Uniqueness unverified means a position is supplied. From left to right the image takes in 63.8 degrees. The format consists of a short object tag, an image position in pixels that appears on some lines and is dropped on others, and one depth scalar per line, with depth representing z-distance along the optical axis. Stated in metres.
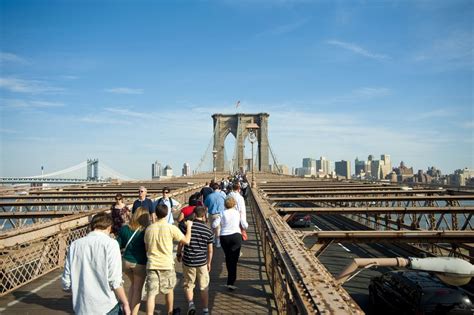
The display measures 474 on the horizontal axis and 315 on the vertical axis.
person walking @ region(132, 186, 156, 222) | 7.53
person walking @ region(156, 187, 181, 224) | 8.30
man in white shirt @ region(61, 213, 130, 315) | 3.39
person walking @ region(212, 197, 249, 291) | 6.38
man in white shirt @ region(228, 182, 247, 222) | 7.89
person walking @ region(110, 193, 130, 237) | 7.33
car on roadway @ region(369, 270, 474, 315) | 6.75
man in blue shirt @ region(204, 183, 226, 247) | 8.32
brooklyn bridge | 3.15
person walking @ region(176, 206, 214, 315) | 5.12
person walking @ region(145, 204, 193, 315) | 4.60
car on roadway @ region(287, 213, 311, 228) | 20.66
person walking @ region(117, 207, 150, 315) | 4.73
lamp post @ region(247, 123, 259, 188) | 23.11
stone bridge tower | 96.39
